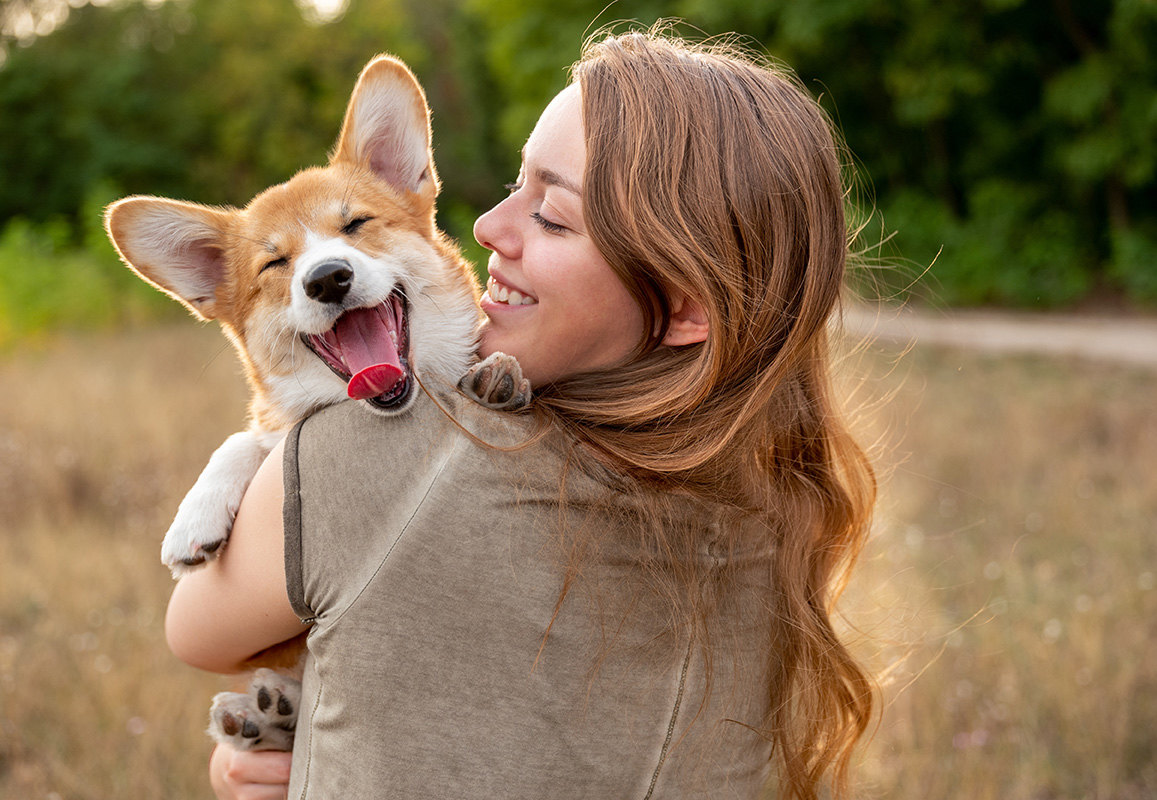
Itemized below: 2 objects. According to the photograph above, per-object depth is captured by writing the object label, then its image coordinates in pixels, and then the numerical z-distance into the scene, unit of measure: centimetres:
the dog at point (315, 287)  150
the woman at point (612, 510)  131
